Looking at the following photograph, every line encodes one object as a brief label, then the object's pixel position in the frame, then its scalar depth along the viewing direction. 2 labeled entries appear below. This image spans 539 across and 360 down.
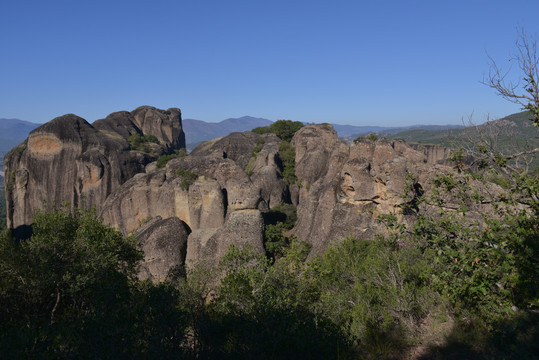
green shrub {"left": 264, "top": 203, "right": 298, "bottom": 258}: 31.83
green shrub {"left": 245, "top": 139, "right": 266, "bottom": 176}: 53.85
